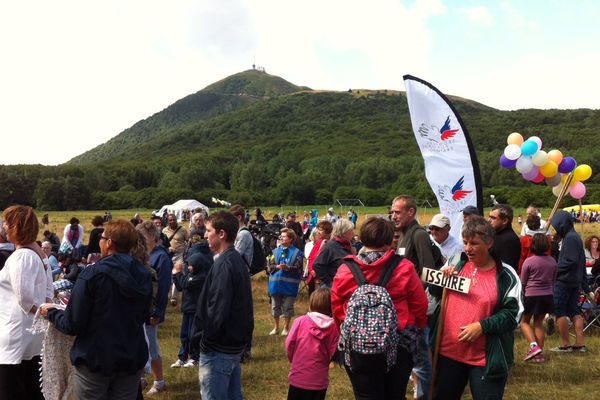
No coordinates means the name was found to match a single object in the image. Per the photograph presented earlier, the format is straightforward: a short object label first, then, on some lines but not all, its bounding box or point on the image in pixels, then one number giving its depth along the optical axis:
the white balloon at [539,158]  9.05
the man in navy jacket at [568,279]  7.94
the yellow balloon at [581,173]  9.96
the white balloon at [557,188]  10.04
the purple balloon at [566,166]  9.60
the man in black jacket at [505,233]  6.41
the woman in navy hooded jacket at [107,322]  3.59
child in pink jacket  4.82
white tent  46.16
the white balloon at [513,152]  8.98
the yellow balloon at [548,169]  9.23
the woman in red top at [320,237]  8.56
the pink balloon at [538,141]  9.13
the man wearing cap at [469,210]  6.33
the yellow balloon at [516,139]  9.20
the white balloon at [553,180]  9.66
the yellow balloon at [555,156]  9.37
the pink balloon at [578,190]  10.03
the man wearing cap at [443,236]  5.74
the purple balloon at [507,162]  9.12
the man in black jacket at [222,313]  4.11
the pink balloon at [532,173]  9.25
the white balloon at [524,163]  9.03
